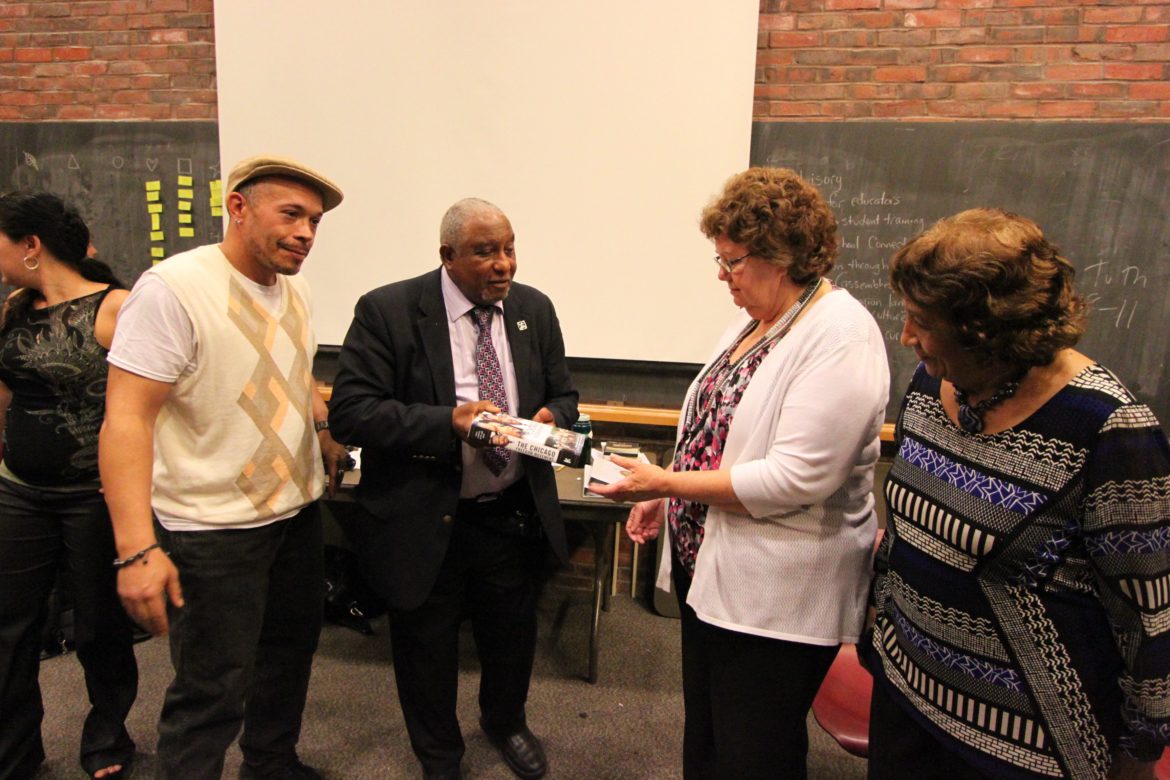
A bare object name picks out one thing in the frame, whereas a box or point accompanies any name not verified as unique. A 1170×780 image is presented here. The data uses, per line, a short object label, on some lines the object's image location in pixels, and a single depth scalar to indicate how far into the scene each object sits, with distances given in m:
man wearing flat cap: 1.32
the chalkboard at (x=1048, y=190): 2.59
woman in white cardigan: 1.12
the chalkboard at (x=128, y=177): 3.18
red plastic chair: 1.57
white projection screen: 2.71
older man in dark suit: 1.60
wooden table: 2.31
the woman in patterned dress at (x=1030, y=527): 0.87
